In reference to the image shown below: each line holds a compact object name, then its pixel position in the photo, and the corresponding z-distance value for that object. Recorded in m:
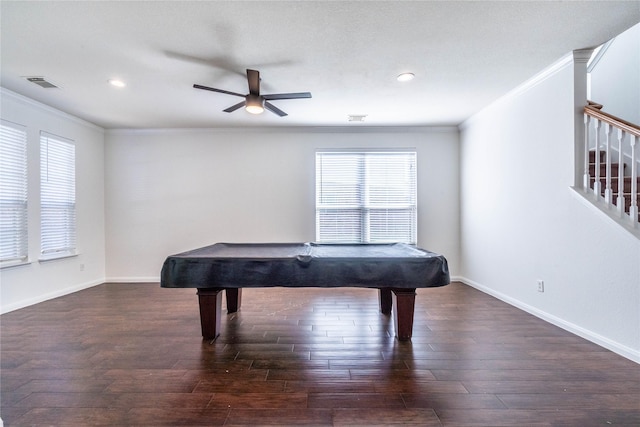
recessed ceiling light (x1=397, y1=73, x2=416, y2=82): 2.86
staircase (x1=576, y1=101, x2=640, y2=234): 2.12
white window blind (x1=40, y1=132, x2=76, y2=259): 3.69
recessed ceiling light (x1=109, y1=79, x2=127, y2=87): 2.96
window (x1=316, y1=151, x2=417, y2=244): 4.66
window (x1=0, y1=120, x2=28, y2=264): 3.21
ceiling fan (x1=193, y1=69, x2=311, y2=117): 2.55
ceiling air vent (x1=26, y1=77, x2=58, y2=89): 2.91
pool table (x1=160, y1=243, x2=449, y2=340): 2.26
